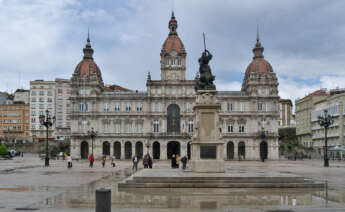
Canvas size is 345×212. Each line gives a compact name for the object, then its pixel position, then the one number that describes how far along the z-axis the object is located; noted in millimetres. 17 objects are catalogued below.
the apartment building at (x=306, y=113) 100694
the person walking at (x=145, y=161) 34469
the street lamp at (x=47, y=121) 46125
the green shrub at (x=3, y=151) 65625
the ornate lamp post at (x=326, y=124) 43625
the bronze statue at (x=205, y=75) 24422
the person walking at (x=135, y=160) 36178
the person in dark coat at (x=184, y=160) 28361
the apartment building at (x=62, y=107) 119312
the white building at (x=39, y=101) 118875
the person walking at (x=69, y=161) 39153
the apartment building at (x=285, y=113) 148125
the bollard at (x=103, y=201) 9086
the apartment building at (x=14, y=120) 120000
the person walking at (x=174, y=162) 32103
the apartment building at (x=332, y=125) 83062
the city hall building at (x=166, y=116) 79438
